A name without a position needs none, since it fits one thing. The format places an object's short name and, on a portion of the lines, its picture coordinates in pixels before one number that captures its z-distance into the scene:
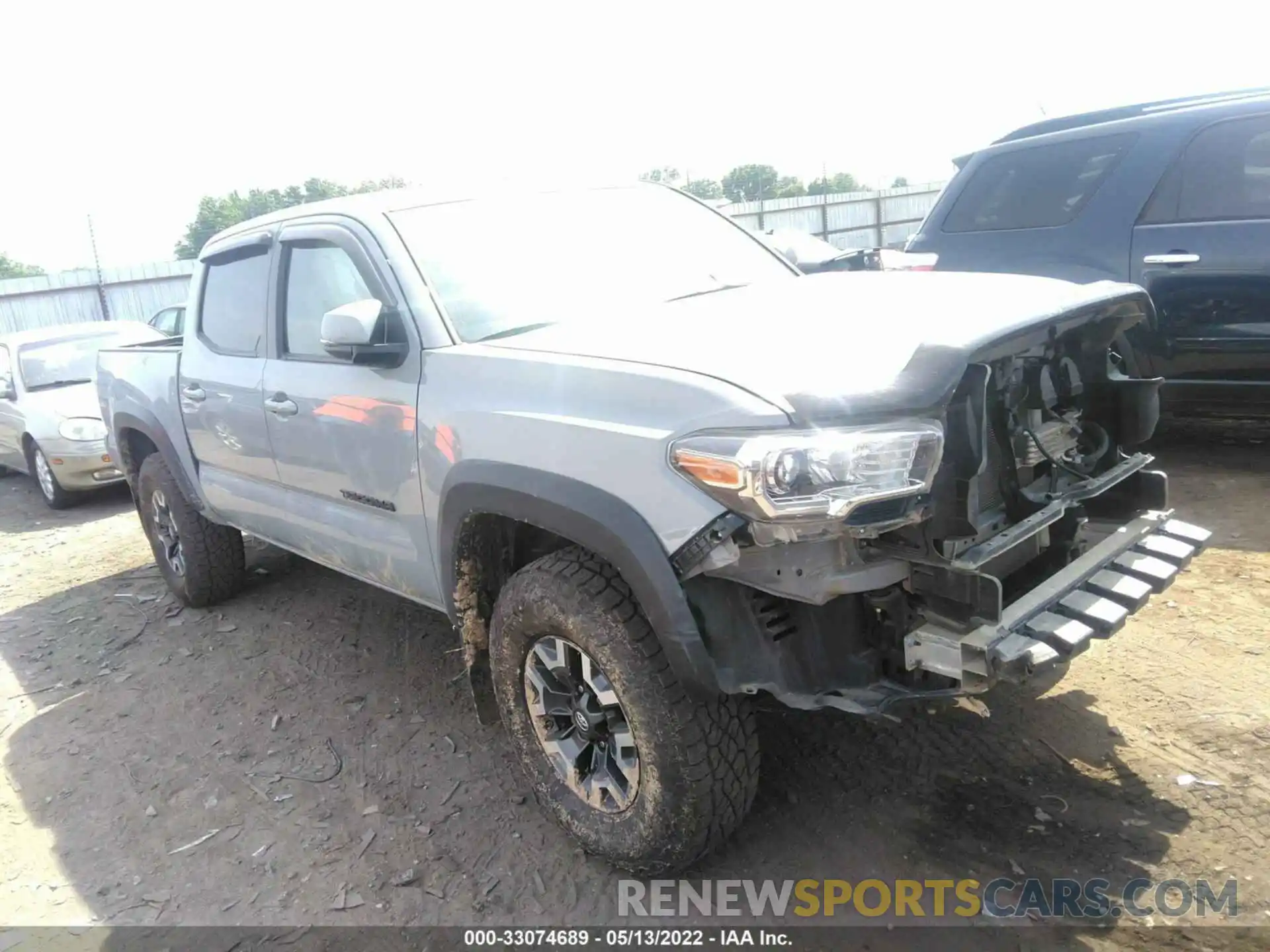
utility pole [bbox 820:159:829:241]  21.11
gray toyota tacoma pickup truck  2.26
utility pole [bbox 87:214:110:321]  17.78
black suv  4.82
